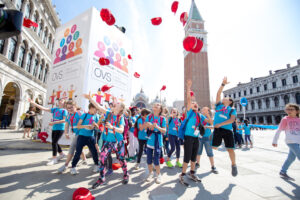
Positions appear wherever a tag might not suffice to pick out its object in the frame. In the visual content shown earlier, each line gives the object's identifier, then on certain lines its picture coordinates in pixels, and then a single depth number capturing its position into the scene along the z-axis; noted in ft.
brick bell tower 153.28
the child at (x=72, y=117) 14.52
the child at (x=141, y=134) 14.31
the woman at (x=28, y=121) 30.78
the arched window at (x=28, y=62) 56.61
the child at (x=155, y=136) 10.71
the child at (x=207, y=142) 13.01
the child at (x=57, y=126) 14.82
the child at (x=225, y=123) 11.52
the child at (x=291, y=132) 11.54
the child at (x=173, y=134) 15.45
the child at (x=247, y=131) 29.01
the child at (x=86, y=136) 11.66
